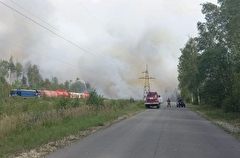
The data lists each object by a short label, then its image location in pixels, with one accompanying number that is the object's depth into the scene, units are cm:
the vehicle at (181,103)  6569
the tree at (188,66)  6381
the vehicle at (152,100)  5625
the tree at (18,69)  10694
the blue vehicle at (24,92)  5997
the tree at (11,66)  10571
